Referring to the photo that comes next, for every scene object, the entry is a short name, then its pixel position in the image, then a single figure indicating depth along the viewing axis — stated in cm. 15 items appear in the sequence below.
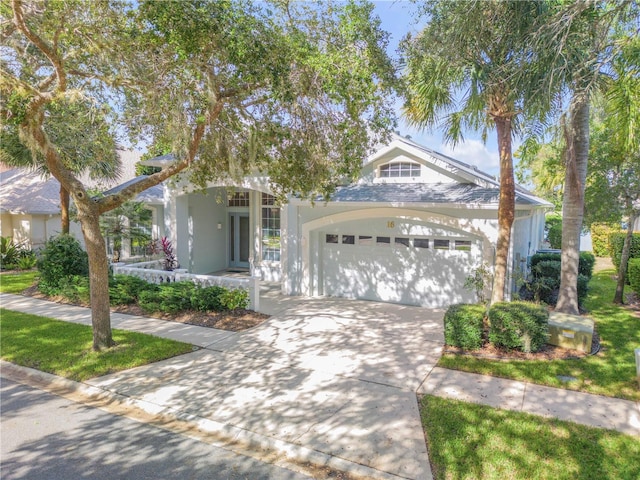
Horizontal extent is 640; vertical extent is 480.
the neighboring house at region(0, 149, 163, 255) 1991
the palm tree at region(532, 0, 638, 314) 599
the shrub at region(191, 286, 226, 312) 1011
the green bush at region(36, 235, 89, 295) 1230
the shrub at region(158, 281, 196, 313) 1023
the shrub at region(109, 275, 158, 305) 1112
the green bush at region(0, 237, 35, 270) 1805
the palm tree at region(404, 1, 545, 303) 708
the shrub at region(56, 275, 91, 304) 1125
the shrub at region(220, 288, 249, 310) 1010
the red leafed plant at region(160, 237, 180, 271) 1385
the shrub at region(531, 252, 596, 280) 1293
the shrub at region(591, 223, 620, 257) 2200
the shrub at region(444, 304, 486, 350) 757
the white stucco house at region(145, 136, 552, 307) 1045
